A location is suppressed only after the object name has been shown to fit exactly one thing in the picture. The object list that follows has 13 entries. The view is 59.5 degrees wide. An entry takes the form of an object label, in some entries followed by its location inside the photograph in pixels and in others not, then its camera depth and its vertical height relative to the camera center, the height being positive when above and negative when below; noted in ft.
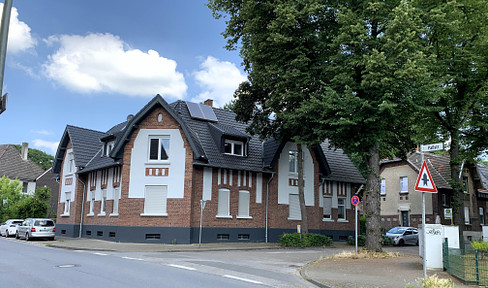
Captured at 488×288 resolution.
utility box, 46.62 -2.59
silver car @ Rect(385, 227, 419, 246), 107.96 -4.91
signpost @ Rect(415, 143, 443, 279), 35.66 +2.92
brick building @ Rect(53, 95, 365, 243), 85.15 +6.07
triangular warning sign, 35.70 +2.82
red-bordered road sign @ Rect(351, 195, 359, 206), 69.85 +2.37
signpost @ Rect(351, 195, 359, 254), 69.82 +2.37
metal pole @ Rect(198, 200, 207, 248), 77.24 -1.99
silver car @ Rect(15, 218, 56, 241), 93.56 -4.76
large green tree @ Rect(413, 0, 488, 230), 75.82 +26.72
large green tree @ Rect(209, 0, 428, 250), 59.36 +22.84
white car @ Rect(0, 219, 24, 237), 108.02 -5.38
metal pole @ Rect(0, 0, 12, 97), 18.40 +7.35
